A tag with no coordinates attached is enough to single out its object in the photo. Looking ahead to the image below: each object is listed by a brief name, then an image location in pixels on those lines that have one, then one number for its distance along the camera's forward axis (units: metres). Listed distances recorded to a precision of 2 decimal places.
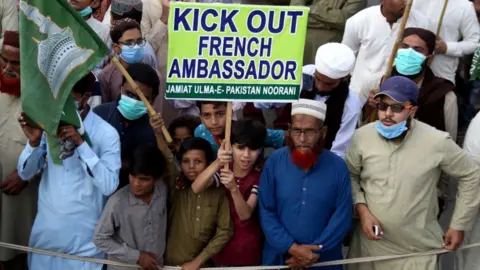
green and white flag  4.66
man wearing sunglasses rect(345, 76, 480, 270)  5.14
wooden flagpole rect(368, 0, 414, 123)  5.72
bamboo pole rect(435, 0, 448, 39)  7.27
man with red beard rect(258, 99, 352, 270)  5.07
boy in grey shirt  5.02
